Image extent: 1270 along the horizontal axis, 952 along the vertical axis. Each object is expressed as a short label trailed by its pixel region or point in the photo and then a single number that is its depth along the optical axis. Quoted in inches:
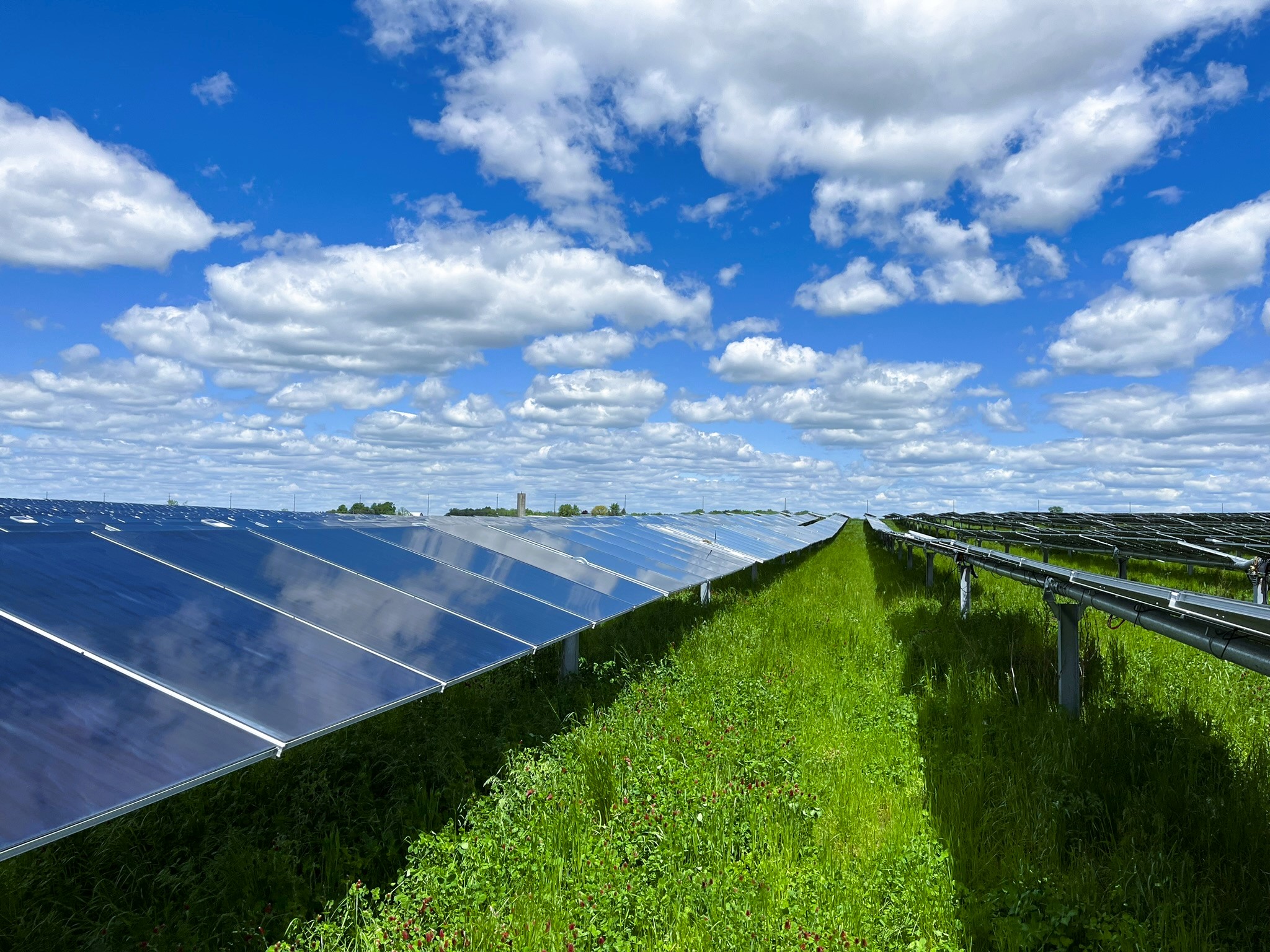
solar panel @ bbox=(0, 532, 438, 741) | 154.0
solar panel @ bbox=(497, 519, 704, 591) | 451.8
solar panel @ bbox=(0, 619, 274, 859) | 109.4
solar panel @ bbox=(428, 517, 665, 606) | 394.0
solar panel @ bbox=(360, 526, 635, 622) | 337.7
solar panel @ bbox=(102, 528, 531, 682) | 212.7
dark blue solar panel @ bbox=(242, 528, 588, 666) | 273.9
